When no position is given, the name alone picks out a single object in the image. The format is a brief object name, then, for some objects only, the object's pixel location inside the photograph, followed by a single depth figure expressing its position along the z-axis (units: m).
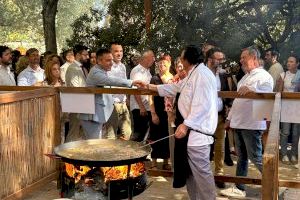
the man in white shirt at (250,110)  5.05
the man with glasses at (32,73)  6.86
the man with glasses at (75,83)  6.41
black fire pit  3.89
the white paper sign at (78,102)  5.46
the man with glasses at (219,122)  5.62
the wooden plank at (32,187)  4.80
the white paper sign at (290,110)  4.82
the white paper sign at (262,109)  4.89
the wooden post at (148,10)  11.03
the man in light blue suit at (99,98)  5.50
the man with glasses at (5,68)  6.74
